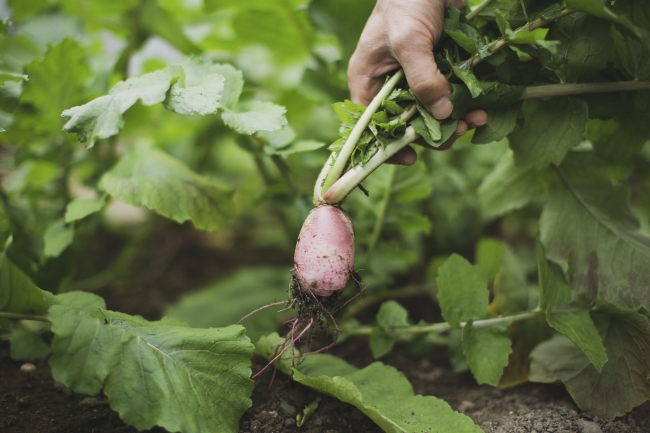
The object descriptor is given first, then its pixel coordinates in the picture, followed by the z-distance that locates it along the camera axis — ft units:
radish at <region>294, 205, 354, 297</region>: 2.26
